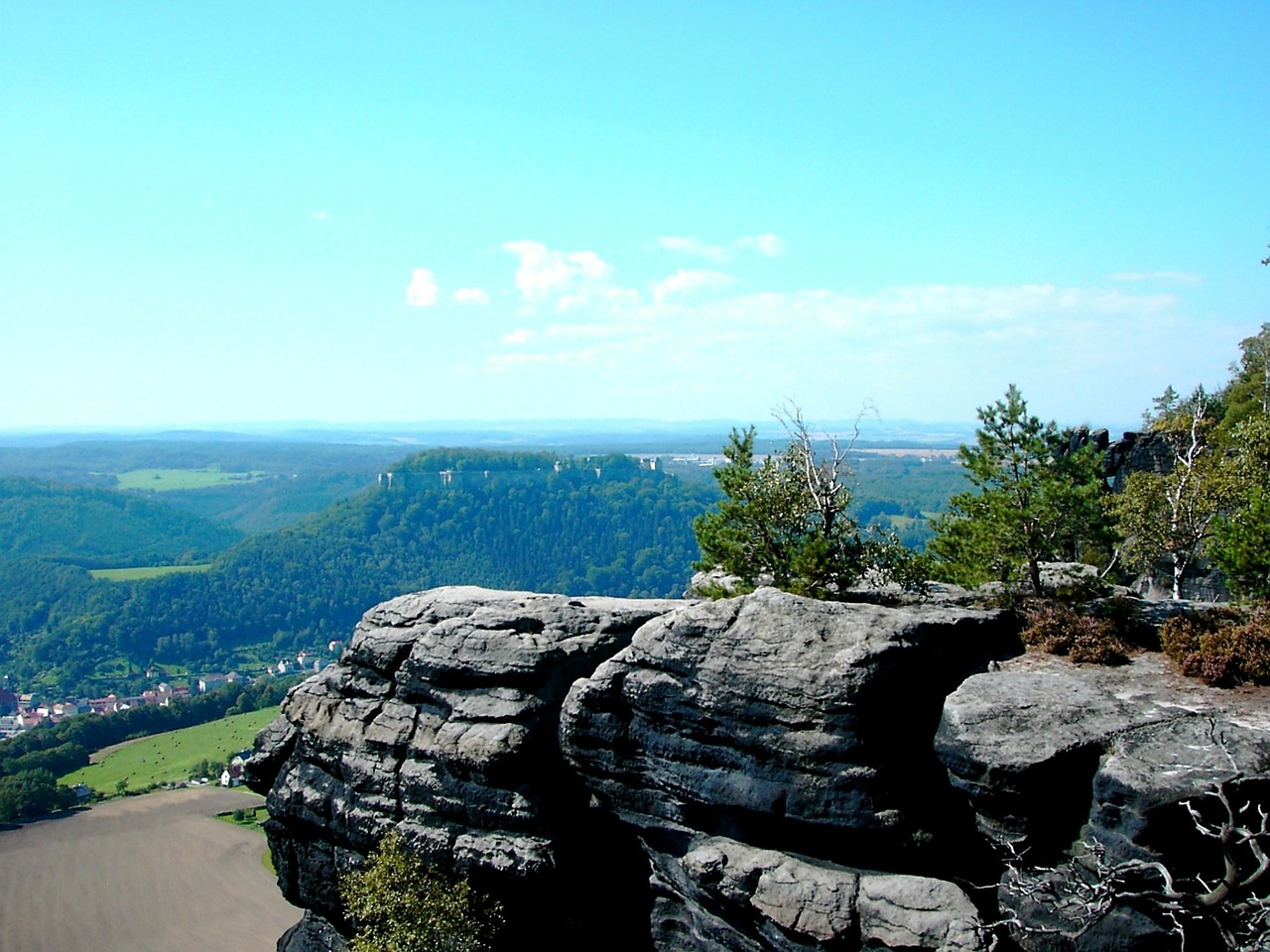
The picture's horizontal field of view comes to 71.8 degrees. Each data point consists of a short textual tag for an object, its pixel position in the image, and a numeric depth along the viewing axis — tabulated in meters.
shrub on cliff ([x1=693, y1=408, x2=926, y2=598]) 26.98
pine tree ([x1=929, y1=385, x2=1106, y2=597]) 24.42
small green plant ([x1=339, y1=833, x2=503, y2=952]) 23.94
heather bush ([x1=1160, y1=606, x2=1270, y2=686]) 18.56
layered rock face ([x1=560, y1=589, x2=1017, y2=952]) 19.55
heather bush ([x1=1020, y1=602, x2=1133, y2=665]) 20.91
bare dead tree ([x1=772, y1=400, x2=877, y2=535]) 28.14
